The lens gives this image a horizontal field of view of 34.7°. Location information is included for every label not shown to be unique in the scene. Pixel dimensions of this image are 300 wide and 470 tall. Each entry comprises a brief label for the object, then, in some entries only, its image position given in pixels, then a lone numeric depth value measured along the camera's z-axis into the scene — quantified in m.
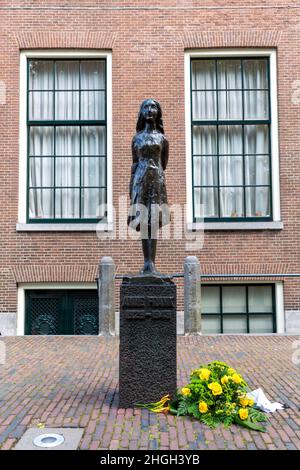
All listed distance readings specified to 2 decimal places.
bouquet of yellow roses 4.85
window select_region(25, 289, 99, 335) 12.83
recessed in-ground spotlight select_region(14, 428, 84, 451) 4.23
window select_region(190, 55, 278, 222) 13.48
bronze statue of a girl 5.82
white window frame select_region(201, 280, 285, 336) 12.75
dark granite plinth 5.46
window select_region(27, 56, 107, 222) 13.42
